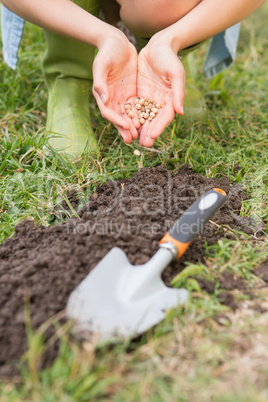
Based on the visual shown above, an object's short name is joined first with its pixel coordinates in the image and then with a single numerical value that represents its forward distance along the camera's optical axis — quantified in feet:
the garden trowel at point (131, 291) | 3.31
